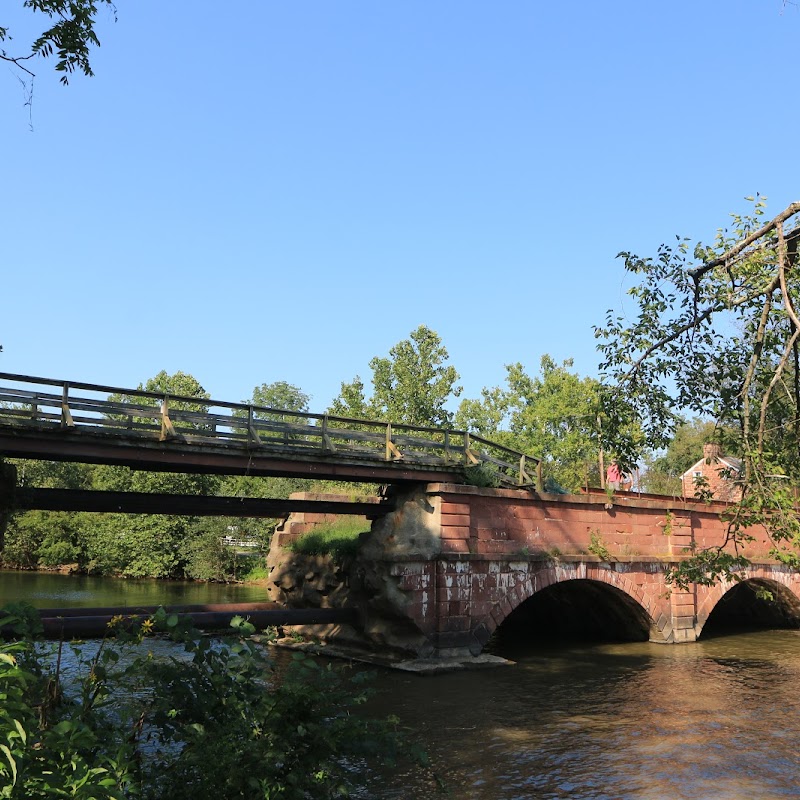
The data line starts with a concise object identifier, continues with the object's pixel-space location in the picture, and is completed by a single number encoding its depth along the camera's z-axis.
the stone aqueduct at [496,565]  17.75
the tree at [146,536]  46.62
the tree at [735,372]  6.25
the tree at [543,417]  45.60
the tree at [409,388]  46.38
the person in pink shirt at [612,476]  26.93
